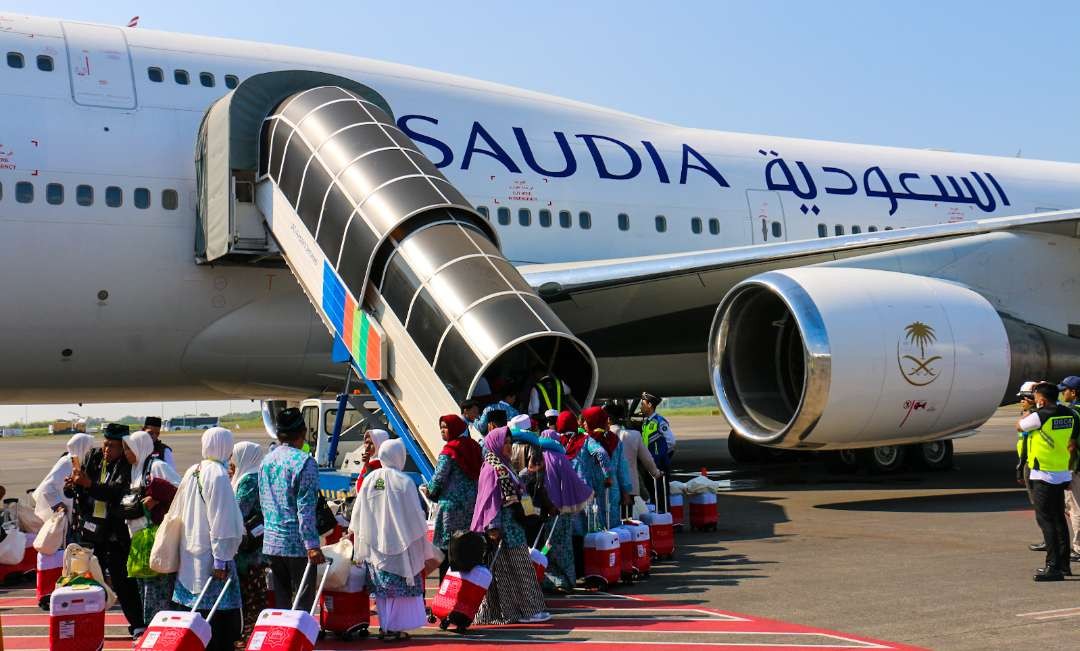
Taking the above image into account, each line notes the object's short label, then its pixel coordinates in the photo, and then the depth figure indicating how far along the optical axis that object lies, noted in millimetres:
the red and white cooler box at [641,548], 7621
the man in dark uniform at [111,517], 6223
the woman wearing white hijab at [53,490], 7211
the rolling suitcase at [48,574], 7199
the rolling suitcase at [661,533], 8461
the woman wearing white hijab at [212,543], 5105
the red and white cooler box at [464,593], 5992
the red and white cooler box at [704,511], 9930
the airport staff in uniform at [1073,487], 7711
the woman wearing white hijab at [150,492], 5473
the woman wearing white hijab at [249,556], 5684
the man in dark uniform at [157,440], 7812
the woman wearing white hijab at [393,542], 5832
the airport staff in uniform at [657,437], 10445
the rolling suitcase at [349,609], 5887
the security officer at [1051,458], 7191
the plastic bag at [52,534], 7059
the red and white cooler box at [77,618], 5281
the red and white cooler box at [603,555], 7184
